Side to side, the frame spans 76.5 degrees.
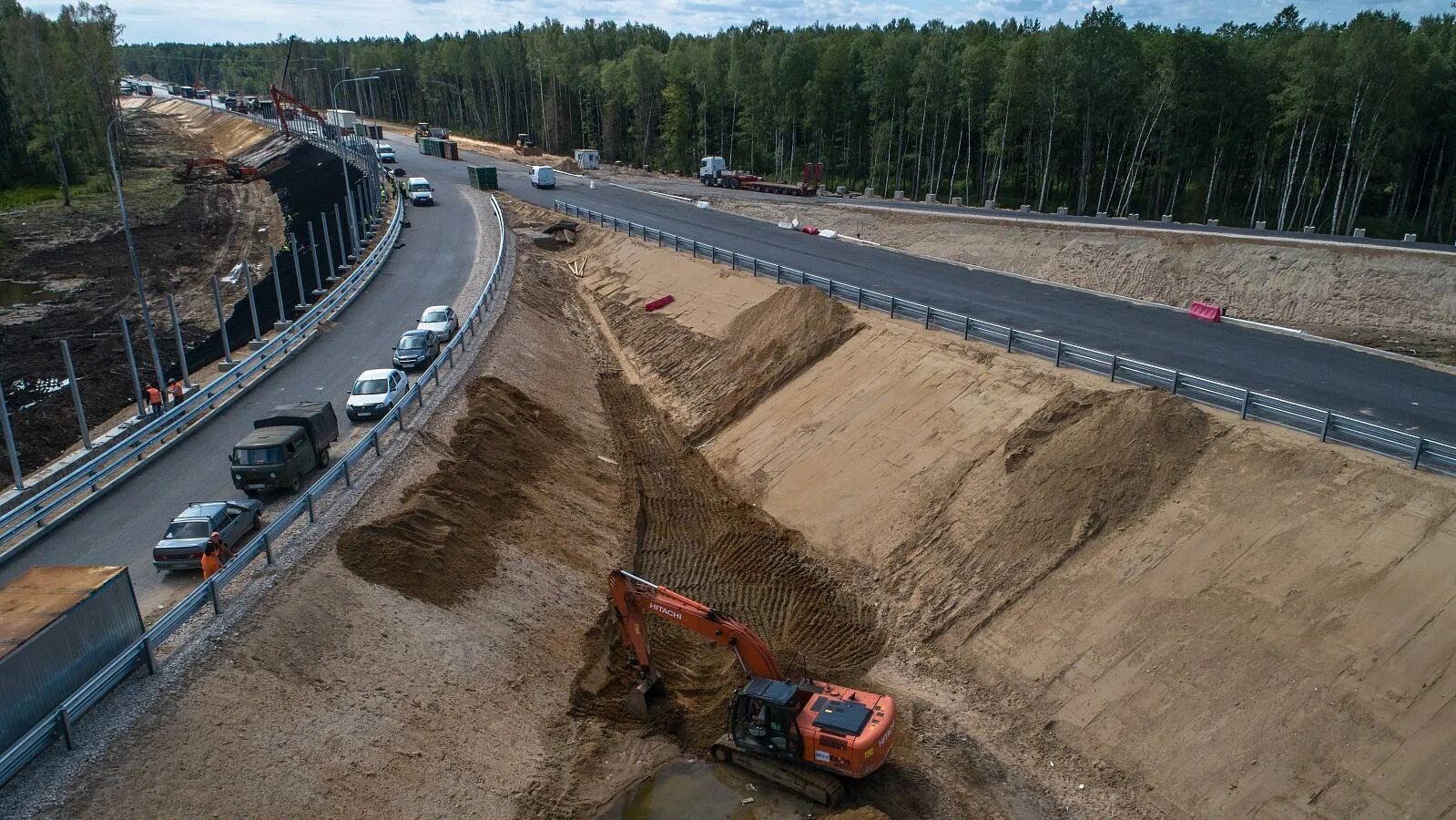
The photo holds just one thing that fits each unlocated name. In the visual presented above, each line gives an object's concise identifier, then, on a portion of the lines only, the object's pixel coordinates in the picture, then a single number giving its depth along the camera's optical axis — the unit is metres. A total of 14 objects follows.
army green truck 22.28
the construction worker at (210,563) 18.28
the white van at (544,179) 79.88
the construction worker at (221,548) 18.73
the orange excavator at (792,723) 16.11
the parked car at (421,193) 68.62
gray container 13.40
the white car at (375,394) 27.83
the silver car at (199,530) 18.89
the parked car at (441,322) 36.31
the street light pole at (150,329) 28.39
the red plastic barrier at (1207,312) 33.97
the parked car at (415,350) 32.94
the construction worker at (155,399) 28.45
